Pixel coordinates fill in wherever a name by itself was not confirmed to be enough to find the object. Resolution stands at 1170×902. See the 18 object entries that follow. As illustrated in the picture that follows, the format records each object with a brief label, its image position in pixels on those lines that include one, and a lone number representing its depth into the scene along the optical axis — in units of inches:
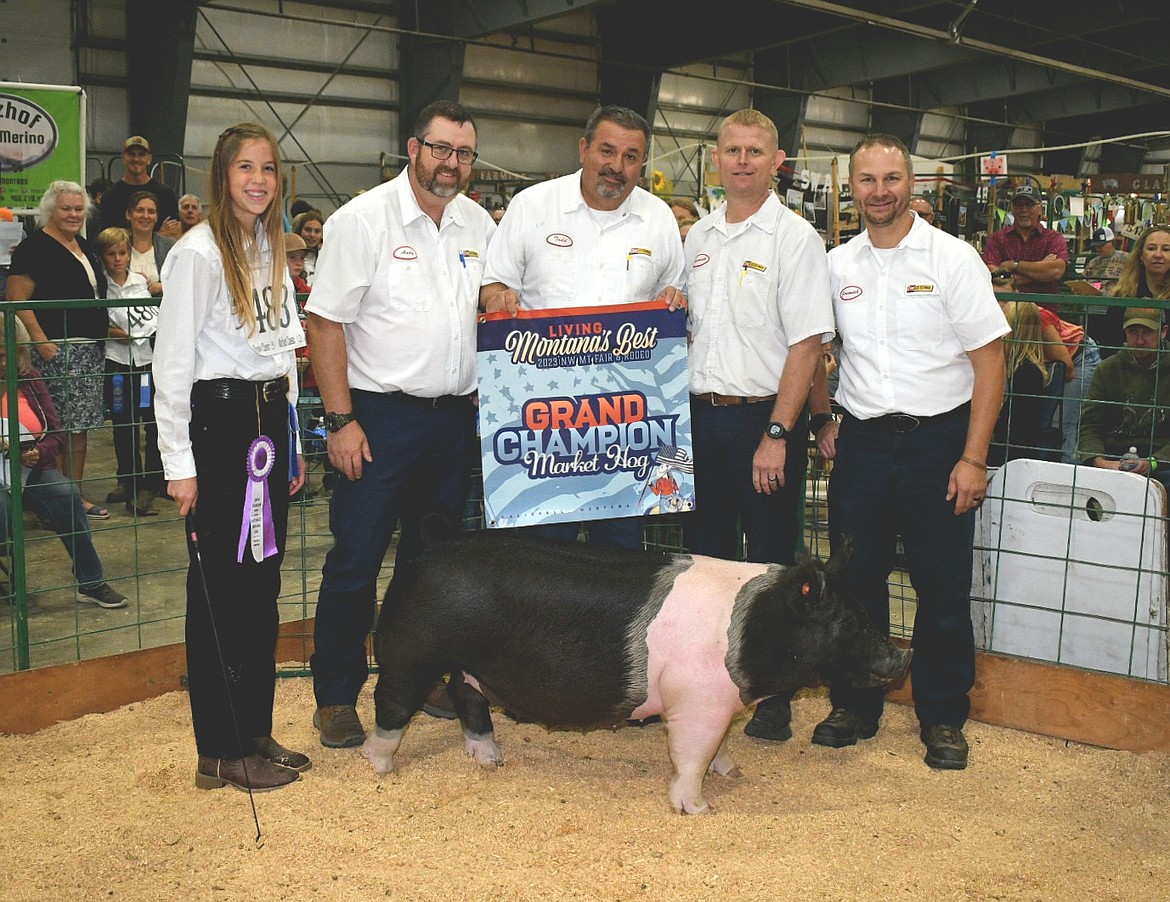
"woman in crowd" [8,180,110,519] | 225.8
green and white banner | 301.6
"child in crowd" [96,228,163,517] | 259.0
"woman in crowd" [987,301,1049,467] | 191.3
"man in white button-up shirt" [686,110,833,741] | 134.3
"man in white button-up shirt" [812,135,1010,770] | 129.8
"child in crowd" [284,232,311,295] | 252.1
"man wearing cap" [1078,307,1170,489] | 193.5
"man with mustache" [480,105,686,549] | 137.3
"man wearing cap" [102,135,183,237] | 330.3
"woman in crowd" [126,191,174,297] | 291.9
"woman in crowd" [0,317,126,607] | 177.3
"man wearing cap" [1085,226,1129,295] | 344.1
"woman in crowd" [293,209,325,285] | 323.9
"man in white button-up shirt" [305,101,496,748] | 131.4
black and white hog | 123.0
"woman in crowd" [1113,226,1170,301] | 215.3
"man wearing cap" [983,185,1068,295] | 335.0
